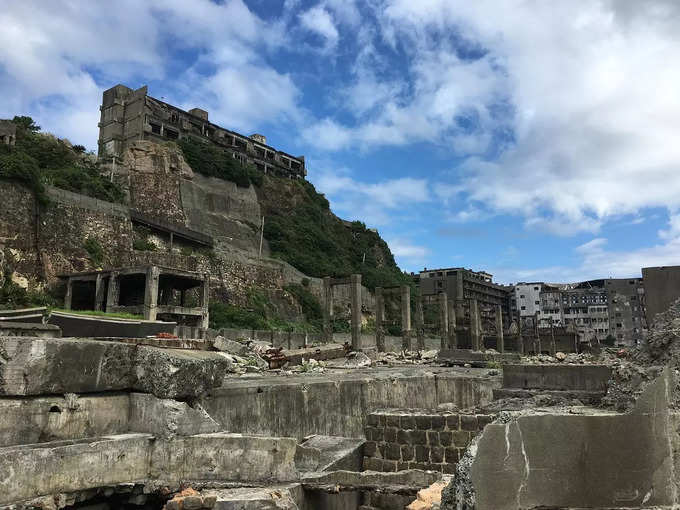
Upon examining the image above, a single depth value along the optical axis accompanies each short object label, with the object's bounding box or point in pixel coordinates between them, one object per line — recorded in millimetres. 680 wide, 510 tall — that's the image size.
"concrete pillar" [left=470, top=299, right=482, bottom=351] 41312
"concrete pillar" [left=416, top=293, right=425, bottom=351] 37128
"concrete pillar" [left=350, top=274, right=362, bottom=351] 27697
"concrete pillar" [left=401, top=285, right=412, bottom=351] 32812
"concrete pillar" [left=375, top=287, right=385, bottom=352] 30859
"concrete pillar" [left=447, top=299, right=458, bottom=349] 40375
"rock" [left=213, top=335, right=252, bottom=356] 16239
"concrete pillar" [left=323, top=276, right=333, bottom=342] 29984
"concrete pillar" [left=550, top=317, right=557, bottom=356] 51694
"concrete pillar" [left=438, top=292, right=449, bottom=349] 37438
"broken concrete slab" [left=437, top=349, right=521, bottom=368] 20203
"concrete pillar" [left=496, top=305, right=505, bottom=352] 42762
